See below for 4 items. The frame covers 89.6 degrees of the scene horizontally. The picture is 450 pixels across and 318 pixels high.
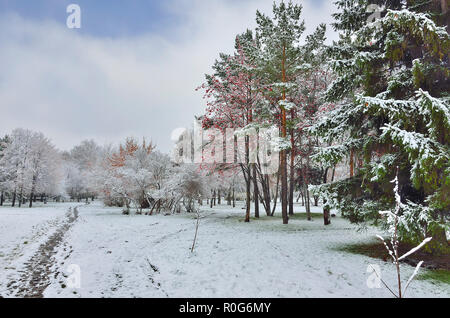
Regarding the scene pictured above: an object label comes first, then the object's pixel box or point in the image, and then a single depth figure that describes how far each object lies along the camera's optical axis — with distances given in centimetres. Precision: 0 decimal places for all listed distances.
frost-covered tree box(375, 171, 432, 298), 466
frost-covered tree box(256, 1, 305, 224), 1246
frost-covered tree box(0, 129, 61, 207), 2769
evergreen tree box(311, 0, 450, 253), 486
